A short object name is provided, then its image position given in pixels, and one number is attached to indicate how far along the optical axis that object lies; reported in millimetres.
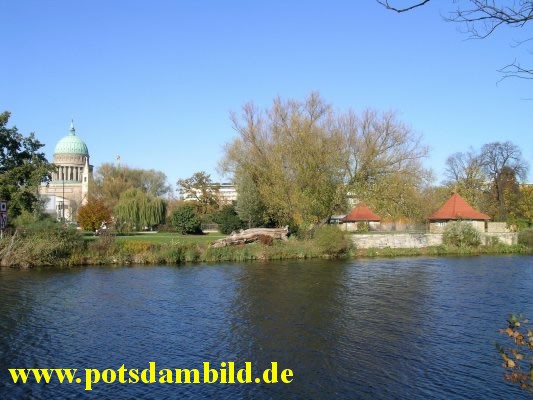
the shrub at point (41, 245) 28422
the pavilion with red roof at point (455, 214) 48219
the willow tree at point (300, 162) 38531
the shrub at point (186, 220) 47219
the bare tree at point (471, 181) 59688
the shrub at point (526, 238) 43531
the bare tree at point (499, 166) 59969
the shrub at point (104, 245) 31555
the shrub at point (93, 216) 47438
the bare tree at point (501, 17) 4223
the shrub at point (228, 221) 46031
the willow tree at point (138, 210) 49000
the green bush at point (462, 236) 40469
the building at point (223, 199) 63394
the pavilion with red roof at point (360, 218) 57406
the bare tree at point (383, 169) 38938
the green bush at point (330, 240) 35188
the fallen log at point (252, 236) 35216
